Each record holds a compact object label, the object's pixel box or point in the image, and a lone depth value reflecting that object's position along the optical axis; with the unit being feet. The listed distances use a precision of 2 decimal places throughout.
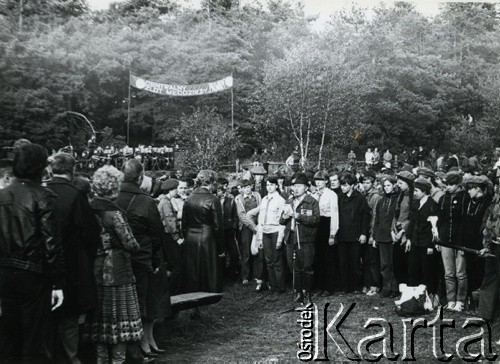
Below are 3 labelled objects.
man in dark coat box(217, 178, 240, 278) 34.14
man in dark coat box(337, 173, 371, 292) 29.78
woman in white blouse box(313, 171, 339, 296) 29.78
